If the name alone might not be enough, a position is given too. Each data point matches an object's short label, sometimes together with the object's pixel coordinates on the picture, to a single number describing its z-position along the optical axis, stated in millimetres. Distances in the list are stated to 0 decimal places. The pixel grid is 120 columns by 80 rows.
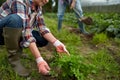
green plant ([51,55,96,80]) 1037
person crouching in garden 1126
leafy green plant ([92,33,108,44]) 1781
